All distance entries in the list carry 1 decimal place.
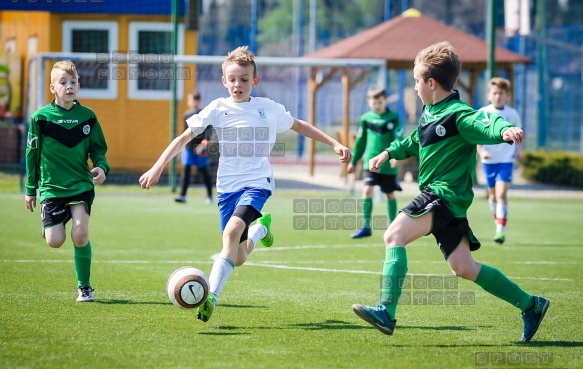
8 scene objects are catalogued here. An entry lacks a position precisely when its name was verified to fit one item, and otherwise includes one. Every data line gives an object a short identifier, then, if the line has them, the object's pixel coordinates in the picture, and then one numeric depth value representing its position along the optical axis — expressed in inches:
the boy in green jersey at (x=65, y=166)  527.7
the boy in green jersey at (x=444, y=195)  429.9
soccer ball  442.2
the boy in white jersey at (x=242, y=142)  480.3
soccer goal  1355.2
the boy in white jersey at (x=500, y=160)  880.5
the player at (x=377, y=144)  915.2
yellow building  1541.2
